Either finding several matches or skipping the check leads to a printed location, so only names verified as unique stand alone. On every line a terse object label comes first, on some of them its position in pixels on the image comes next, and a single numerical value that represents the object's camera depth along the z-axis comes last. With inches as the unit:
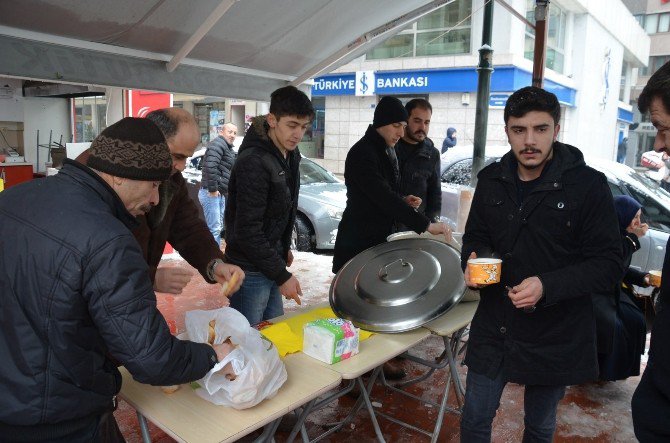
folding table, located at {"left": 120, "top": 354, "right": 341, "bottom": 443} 57.4
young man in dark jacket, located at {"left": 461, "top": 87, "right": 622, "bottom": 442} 73.0
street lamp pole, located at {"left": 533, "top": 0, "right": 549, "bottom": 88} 180.1
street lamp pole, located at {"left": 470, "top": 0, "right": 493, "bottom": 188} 198.8
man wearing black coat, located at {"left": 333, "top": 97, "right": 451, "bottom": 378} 122.0
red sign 277.1
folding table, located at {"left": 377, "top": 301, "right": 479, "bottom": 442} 92.7
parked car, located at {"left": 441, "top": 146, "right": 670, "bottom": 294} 211.8
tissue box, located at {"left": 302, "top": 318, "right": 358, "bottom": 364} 75.4
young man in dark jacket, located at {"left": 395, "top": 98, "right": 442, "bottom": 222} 140.0
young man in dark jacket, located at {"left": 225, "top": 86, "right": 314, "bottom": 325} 94.7
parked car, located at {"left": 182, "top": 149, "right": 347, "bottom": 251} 279.4
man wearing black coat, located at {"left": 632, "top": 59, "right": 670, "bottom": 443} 51.0
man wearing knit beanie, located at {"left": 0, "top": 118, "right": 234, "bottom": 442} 46.5
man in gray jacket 272.4
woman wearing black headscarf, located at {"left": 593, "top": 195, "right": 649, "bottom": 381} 120.5
